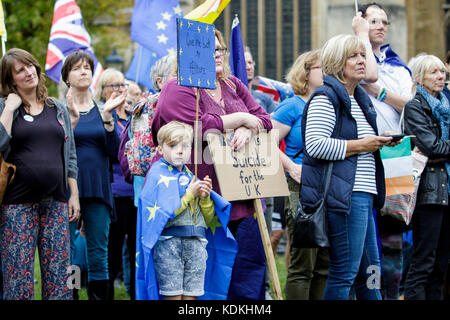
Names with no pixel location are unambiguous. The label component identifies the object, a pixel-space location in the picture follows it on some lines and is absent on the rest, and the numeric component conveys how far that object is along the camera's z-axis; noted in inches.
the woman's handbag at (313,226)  370.3
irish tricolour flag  421.4
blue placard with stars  358.3
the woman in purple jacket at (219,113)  370.6
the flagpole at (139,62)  694.8
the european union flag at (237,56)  496.4
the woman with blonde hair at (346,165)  379.2
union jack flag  692.7
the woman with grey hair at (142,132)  435.8
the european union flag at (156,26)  668.1
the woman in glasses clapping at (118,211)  529.7
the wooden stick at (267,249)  377.7
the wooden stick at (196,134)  363.6
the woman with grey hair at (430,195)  462.3
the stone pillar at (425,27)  1763.0
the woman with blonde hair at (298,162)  459.5
